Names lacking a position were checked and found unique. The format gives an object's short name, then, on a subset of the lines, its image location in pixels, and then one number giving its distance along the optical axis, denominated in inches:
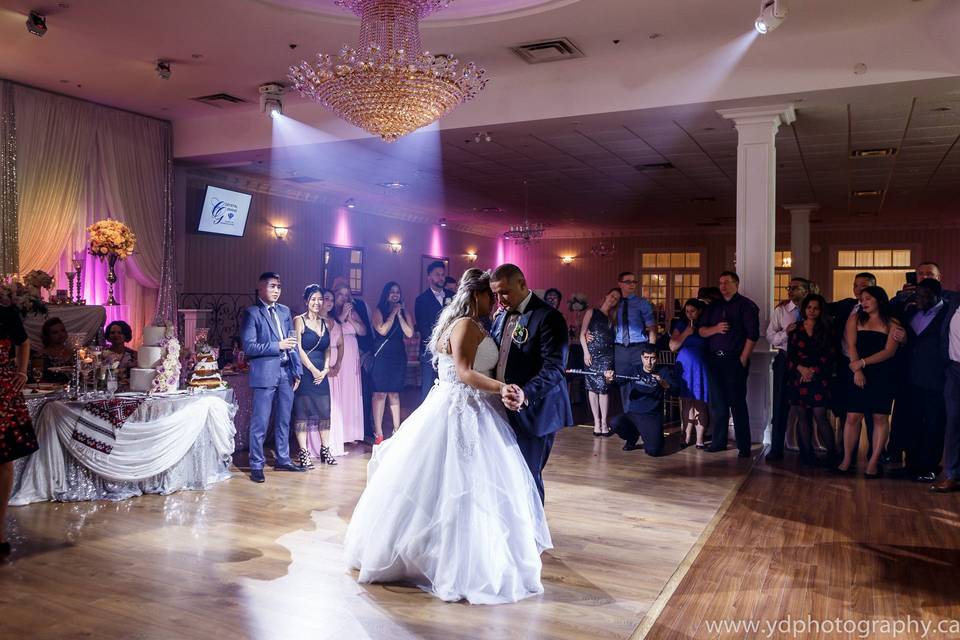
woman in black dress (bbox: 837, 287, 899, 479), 235.5
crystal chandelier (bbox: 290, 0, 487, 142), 207.6
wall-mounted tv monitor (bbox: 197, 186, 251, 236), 434.3
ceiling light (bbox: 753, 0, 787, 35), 193.9
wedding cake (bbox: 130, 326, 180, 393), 219.0
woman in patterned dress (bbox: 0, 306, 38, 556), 157.4
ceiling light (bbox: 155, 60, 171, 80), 286.7
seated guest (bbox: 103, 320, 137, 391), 223.3
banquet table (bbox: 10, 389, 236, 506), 199.8
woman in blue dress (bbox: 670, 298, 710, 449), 277.3
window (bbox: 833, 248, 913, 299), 703.1
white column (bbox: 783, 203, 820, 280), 591.8
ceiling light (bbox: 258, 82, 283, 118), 319.6
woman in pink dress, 268.2
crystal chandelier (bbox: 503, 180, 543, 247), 565.0
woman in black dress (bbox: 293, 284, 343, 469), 244.5
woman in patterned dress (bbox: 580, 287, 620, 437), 310.0
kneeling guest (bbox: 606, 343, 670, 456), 270.7
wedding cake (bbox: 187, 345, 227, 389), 226.2
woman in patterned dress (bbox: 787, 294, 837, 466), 245.1
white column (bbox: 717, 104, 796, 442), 277.3
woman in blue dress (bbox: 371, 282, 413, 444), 275.0
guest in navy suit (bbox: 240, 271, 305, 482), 229.8
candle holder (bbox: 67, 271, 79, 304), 323.6
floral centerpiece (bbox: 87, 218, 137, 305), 326.6
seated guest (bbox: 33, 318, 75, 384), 225.5
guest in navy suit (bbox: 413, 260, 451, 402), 285.1
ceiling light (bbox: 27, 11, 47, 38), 238.1
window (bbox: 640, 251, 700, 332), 768.9
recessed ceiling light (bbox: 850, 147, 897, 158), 380.5
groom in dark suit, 152.6
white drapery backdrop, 325.1
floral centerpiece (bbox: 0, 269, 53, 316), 169.2
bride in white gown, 136.3
